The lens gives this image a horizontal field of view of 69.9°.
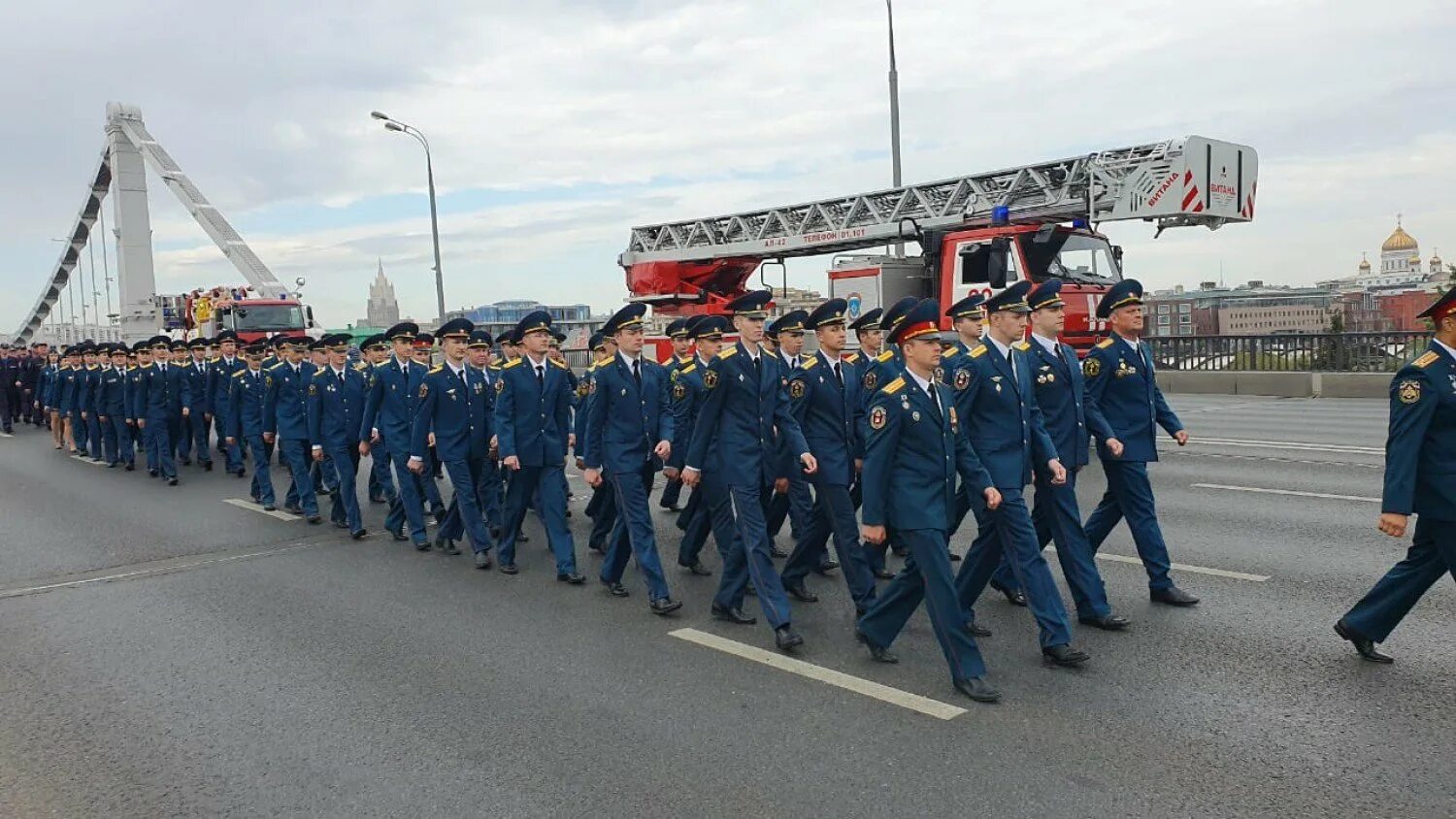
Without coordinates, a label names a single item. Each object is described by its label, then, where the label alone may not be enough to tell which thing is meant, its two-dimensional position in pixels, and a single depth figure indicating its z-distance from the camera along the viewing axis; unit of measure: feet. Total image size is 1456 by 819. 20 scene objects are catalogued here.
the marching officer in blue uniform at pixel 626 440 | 21.79
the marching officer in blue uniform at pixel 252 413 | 36.78
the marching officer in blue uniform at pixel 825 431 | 20.49
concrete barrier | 61.62
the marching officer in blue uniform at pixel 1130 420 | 20.17
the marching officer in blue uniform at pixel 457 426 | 26.86
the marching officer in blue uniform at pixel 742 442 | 19.40
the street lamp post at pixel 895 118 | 67.46
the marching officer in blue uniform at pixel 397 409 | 29.68
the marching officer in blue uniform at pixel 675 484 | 32.12
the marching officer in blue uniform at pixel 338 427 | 32.14
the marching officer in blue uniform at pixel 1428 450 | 14.84
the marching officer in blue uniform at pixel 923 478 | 15.64
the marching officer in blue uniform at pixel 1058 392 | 19.81
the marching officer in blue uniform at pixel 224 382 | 46.01
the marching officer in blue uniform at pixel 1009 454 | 16.94
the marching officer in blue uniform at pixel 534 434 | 24.75
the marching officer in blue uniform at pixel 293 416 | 34.04
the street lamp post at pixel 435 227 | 90.48
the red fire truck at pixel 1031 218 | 44.91
